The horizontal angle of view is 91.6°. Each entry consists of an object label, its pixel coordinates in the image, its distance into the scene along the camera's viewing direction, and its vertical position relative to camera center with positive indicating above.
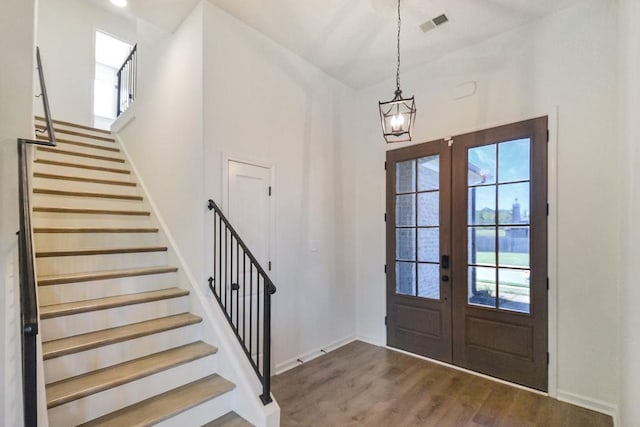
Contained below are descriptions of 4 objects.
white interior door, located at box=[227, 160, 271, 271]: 3.01 +0.06
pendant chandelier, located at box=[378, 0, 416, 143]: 2.46 +0.73
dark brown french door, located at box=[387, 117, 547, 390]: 2.94 -0.44
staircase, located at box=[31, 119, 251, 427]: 1.97 -0.84
